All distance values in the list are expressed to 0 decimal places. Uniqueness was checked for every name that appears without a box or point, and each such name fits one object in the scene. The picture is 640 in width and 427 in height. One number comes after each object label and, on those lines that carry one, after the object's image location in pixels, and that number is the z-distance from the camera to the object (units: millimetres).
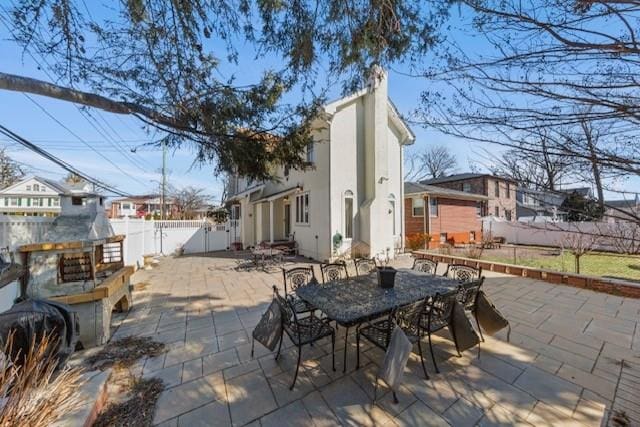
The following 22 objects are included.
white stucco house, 10656
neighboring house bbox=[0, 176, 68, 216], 19766
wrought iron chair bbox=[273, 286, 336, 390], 3158
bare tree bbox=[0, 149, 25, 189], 17728
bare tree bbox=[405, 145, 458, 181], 35281
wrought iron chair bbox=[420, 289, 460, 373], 3475
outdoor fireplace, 3695
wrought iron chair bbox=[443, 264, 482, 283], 5031
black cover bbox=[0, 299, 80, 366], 2346
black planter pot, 4062
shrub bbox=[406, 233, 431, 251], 13727
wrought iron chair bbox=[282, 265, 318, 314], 4441
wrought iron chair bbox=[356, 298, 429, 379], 3156
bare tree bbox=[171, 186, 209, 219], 31688
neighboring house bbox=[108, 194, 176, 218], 36869
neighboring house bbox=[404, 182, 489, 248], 16203
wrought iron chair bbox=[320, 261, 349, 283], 5348
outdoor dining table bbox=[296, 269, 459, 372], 3159
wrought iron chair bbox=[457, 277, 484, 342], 3961
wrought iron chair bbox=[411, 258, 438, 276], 5915
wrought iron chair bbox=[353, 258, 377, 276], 5944
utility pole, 21966
